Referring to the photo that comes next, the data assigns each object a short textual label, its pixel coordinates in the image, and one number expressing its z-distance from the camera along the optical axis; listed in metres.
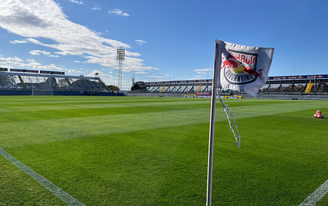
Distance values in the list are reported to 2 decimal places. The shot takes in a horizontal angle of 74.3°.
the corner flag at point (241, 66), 2.66
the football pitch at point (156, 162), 3.03
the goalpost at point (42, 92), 55.16
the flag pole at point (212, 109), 2.51
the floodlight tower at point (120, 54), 77.75
